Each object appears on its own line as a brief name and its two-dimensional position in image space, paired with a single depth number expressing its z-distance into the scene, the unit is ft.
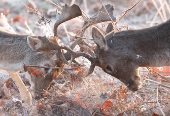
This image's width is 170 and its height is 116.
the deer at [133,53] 22.36
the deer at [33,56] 23.75
